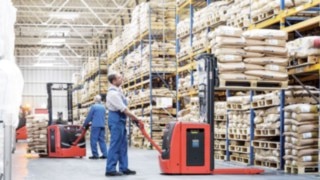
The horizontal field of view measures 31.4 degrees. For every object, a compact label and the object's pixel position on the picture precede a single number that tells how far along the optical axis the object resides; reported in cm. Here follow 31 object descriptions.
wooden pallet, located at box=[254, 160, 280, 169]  1049
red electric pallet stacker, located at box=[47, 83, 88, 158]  1524
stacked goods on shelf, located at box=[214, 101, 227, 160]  1294
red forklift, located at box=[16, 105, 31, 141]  2875
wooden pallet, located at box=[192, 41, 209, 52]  1343
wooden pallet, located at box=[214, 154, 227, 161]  1303
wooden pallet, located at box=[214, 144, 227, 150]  1305
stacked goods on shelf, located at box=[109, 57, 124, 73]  2364
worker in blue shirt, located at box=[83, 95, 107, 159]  1473
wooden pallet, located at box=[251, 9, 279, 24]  1044
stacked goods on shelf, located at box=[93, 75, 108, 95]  2747
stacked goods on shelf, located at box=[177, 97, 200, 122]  1381
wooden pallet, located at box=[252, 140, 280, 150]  1041
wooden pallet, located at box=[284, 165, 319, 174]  959
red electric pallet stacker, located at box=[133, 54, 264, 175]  938
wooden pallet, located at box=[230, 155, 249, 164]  1183
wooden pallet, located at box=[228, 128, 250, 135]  1156
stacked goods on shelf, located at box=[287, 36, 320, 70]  941
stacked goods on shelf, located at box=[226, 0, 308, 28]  1037
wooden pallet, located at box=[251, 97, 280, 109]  1035
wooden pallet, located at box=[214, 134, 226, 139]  1300
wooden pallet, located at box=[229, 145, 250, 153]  1165
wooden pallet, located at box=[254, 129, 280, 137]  1032
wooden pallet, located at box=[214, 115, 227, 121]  1293
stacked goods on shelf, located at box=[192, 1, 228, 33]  1280
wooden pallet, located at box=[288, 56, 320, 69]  941
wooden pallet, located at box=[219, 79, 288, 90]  948
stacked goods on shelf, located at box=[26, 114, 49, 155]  1625
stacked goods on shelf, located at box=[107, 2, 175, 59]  1812
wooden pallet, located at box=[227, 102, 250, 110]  1156
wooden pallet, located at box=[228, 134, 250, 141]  1162
